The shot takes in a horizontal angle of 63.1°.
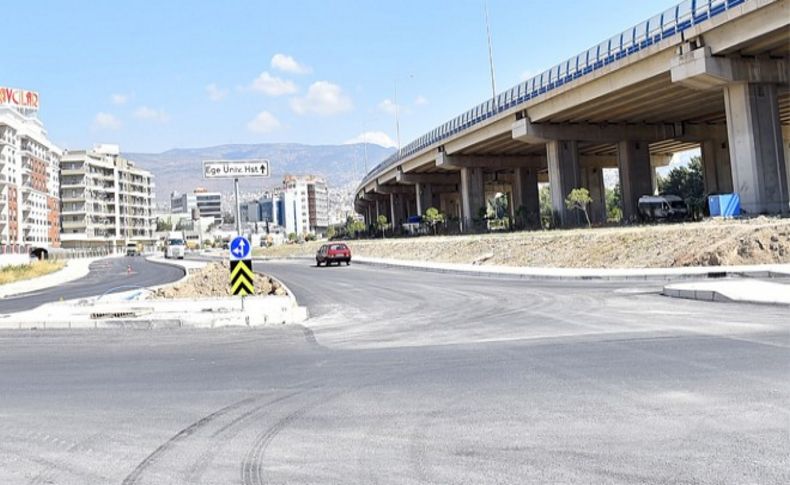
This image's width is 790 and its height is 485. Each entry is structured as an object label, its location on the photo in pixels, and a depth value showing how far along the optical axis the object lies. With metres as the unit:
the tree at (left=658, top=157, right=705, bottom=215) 114.72
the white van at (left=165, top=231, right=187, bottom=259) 87.75
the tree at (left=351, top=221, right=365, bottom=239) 123.61
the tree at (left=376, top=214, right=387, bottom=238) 107.19
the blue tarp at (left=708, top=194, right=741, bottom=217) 37.28
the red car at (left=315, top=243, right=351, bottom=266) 49.88
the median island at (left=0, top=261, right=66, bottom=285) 45.56
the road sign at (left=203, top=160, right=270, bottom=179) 17.20
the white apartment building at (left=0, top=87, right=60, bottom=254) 99.19
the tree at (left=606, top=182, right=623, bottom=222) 62.13
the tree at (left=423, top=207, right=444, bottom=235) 87.31
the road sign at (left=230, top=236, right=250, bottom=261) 17.14
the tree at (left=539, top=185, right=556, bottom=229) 58.55
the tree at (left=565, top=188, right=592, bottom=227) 52.09
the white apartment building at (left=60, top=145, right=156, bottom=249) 138.25
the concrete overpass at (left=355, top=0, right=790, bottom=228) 35.88
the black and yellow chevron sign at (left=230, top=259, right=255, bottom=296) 17.44
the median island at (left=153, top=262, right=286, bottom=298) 25.77
